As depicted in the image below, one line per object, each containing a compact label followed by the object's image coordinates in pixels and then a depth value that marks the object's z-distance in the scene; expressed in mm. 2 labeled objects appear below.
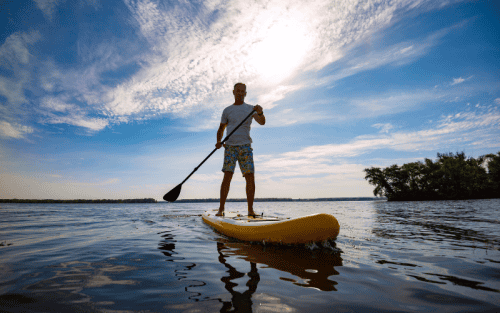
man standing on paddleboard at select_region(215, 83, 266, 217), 5535
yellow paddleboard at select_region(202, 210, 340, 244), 3057
